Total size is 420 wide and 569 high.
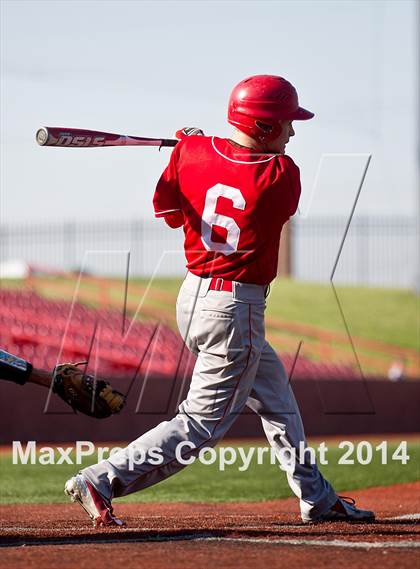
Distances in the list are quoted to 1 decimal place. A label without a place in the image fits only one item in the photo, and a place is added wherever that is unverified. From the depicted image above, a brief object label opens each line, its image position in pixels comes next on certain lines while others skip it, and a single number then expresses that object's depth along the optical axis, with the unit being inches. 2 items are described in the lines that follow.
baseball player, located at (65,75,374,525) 464.4
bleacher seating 1851.6
